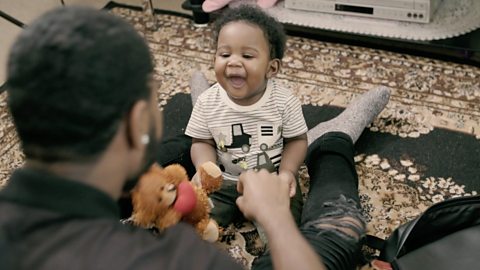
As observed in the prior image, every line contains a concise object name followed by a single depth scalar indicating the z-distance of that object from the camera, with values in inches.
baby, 52.8
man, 25.9
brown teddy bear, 46.5
